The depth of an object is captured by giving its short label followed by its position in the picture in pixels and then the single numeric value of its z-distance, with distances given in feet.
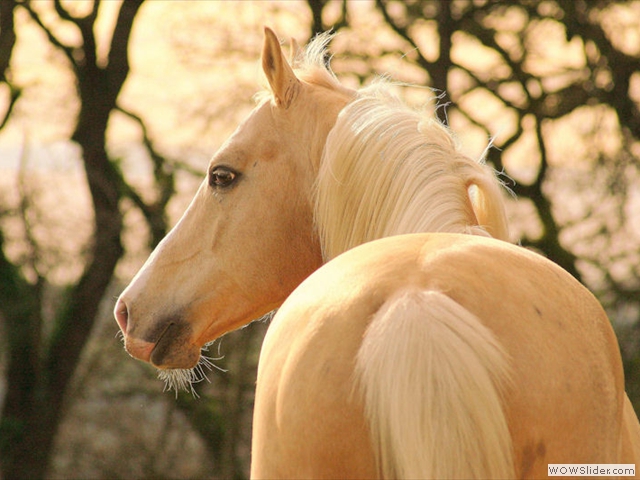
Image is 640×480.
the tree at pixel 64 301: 62.49
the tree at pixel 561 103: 63.21
